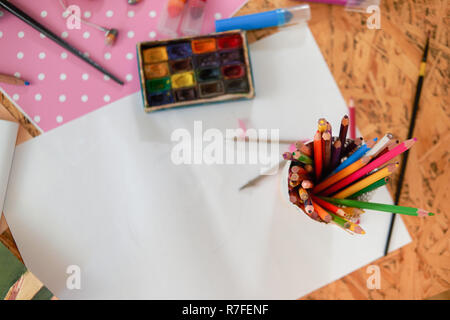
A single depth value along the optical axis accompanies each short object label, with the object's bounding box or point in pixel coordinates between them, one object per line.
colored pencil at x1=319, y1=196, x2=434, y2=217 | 0.40
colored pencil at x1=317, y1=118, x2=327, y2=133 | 0.42
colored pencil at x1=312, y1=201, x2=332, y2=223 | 0.43
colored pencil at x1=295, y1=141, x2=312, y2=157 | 0.44
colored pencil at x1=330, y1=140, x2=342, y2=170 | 0.45
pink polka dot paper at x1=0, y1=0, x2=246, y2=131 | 0.66
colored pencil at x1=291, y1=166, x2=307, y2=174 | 0.47
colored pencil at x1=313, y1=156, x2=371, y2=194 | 0.43
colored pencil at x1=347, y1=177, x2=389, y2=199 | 0.45
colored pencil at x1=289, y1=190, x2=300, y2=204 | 0.46
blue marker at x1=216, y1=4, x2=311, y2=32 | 0.64
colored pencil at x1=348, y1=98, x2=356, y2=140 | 0.64
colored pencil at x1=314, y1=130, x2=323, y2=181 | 0.43
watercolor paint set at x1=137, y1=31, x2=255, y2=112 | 0.63
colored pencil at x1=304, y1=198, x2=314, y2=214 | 0.43
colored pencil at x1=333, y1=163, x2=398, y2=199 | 0.40
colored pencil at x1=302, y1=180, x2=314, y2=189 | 0.44
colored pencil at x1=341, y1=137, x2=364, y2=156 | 0.47
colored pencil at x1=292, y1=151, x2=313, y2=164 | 0.45
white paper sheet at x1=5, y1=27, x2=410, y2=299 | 0.64
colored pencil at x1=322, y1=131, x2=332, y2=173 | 0.42
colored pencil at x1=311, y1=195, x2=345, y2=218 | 0.44
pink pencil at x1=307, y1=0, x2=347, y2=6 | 0.65
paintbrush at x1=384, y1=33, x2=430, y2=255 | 0.64
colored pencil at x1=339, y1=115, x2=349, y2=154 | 0.43
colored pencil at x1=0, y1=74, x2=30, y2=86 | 0.63
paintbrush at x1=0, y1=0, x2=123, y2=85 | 0.62
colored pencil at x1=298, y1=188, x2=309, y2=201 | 0.45
